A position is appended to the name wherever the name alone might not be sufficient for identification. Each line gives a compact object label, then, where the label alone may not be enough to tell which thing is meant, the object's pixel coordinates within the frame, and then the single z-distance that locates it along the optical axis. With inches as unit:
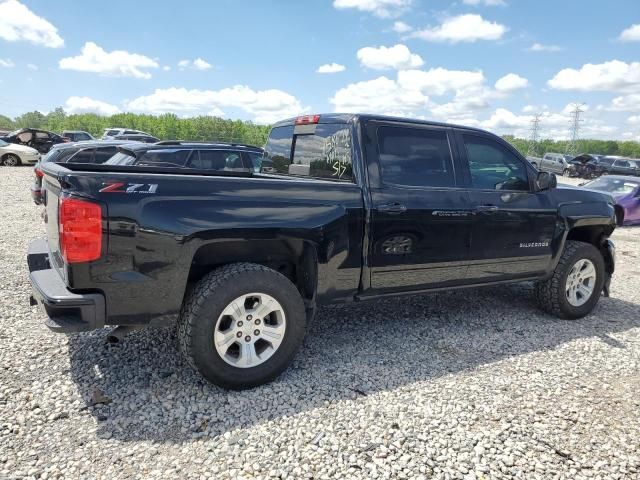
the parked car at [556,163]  1349.7
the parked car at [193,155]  319.0
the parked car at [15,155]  842.2
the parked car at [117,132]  1215.6
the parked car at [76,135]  1175.6
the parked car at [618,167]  1284.4
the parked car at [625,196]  482.3
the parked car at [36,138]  1038.4
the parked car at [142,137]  955.5
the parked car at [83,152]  402.9
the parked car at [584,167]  1310.3
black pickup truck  108.7
